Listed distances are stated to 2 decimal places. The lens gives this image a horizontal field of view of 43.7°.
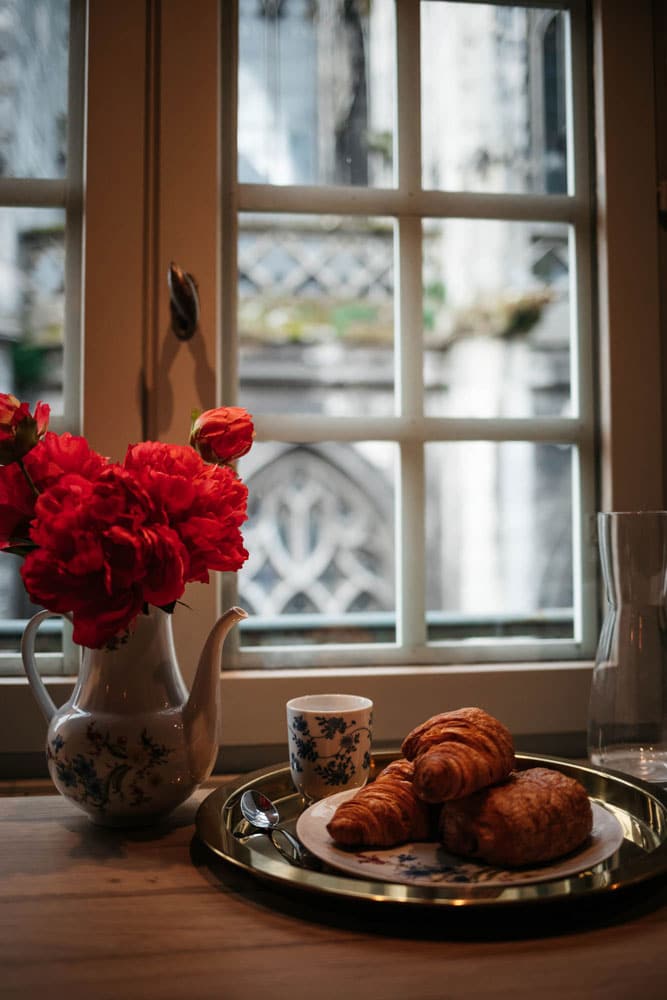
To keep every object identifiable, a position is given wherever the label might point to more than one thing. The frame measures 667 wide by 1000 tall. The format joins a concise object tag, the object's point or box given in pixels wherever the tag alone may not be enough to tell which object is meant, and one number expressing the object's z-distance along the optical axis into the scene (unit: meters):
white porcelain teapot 0.80
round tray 0.61
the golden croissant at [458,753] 0.70
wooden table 0.54
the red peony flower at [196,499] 0.75
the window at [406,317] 1.17
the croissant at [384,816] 0.72
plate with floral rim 0.66
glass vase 0.98
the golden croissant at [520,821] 0.68
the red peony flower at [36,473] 0.79
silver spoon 0.73
